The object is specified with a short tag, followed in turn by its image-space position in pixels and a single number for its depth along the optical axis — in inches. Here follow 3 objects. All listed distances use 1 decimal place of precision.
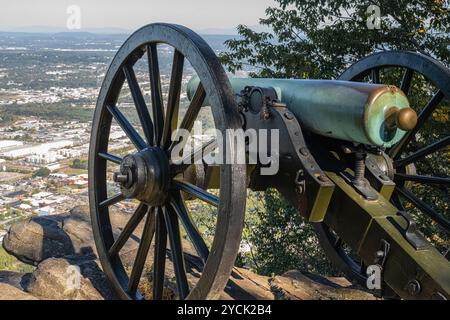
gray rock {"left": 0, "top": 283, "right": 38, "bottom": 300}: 143.7
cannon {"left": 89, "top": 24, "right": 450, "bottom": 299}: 107.2
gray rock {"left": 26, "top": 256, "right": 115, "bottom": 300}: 152.6
